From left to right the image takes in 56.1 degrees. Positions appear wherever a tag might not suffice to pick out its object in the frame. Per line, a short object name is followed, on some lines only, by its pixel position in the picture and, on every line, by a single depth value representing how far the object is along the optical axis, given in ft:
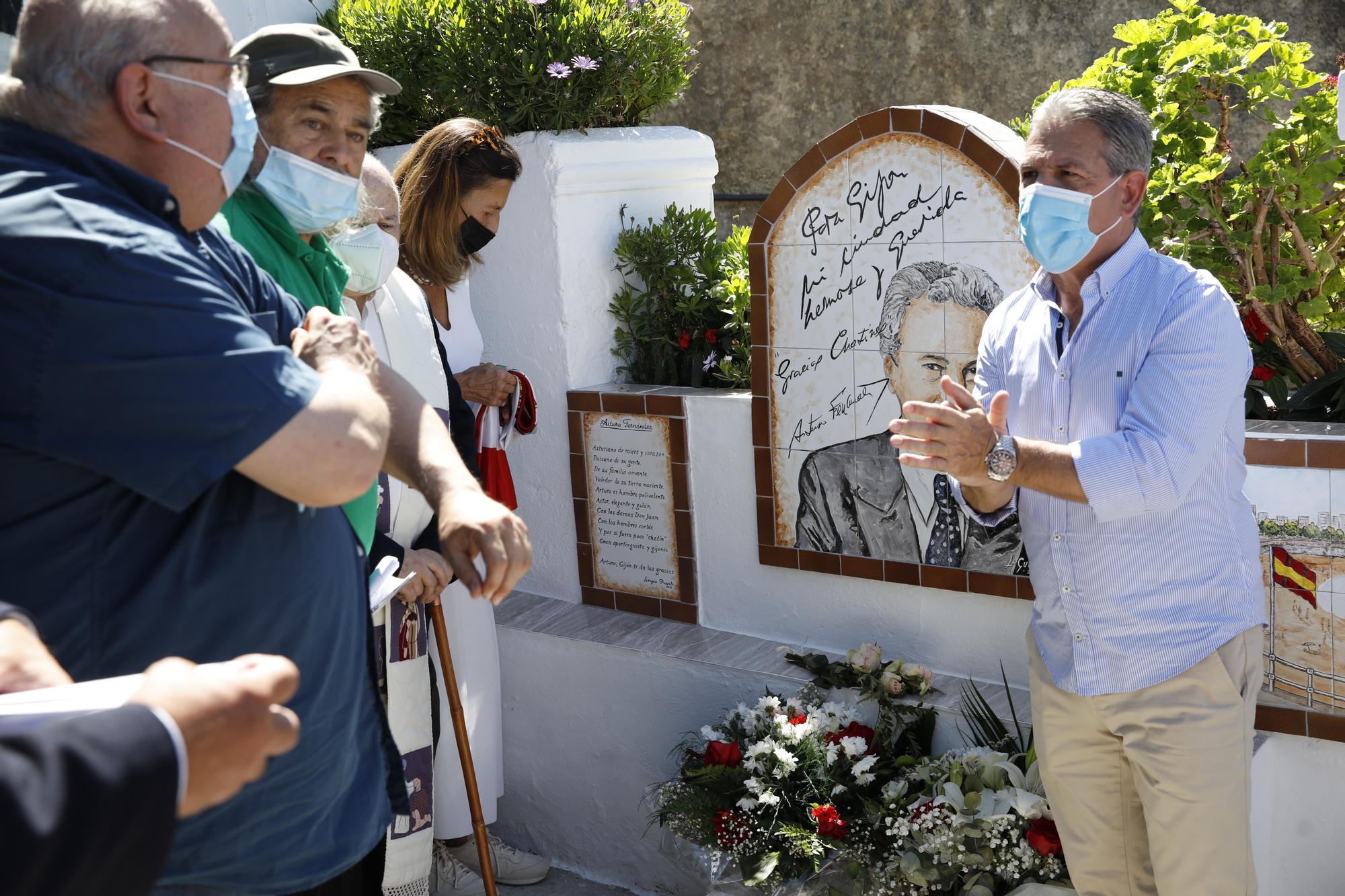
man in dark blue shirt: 4.42
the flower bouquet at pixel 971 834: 9.87
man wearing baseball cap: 7.92
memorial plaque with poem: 13.64
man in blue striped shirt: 7.57
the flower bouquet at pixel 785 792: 10.54
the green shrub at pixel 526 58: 14.28
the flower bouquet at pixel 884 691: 11.28
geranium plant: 10.52
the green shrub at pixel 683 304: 13.71
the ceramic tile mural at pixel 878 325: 11.19
